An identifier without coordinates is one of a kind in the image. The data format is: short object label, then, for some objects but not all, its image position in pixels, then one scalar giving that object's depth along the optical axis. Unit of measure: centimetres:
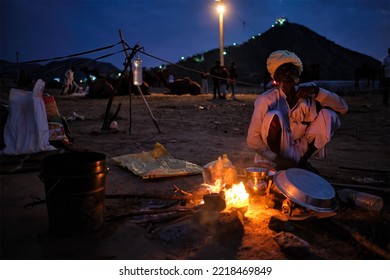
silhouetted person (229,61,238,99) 1686
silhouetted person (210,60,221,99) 1512
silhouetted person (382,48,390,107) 1129
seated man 351
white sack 449
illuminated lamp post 1993
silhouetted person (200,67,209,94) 2088
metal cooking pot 329
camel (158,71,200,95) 2025
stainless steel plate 277
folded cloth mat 394
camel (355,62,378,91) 2111
